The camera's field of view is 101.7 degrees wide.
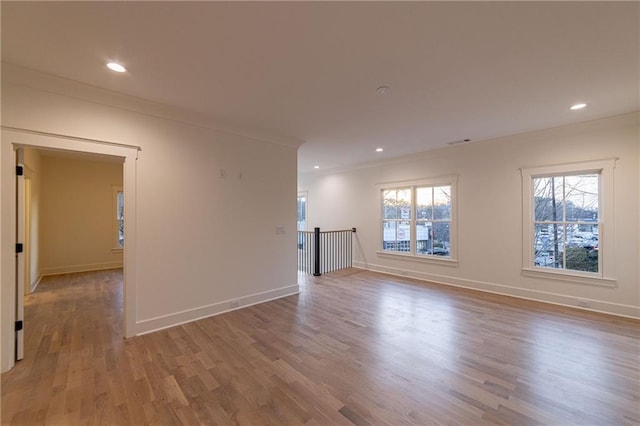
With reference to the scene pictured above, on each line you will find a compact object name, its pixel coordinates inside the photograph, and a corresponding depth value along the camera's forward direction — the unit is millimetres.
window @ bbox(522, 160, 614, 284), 3809
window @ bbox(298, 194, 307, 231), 8874
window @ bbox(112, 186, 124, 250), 6922
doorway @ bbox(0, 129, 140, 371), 2391
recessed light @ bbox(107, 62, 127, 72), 2371
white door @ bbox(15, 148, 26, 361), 2521
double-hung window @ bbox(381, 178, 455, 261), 5492
